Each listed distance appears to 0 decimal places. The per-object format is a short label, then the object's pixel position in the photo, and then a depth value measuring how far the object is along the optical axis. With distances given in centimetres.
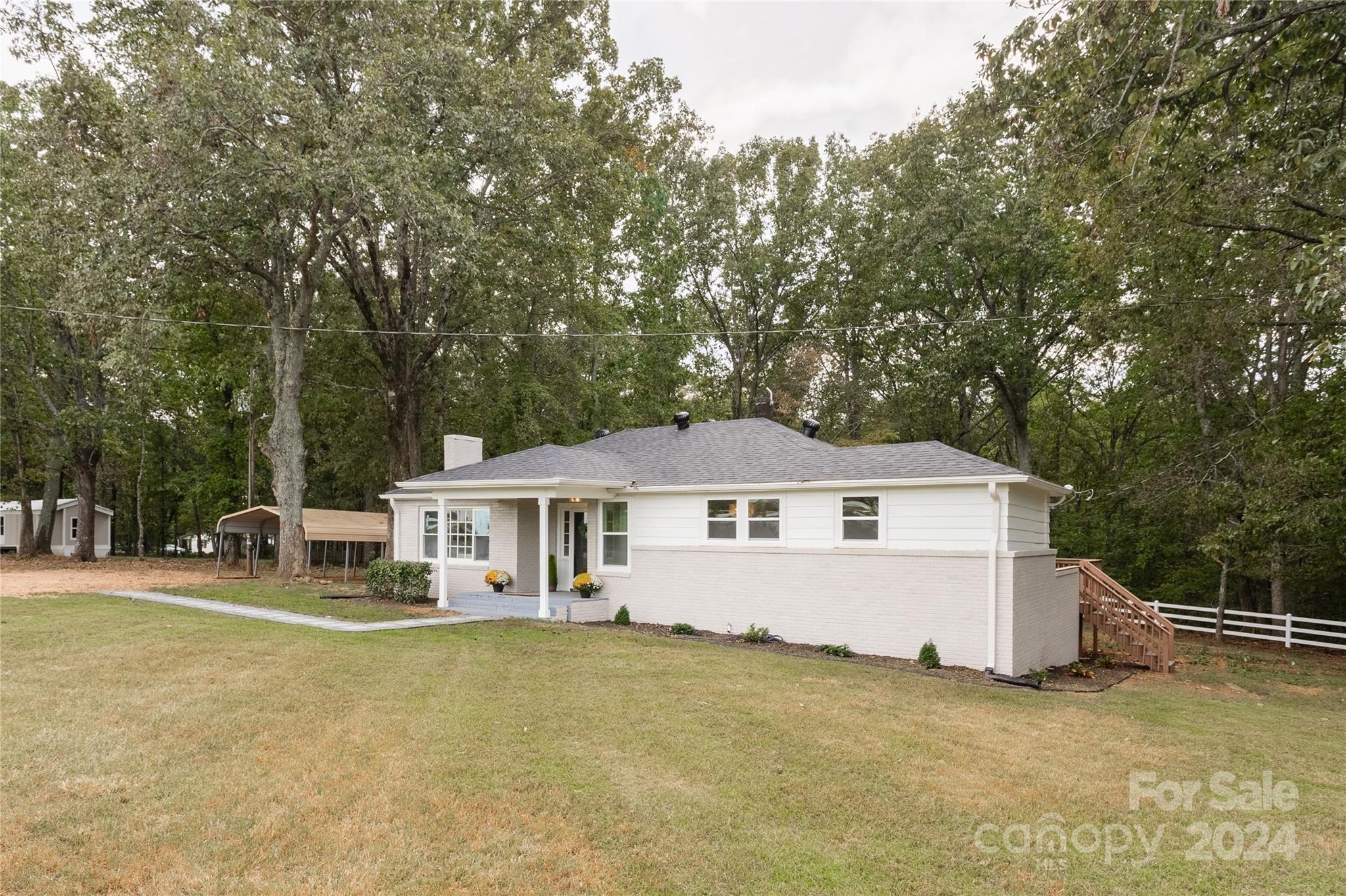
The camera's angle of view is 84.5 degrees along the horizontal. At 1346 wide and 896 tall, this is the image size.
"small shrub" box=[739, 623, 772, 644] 1314
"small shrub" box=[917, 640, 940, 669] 1141
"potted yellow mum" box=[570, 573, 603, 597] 1524
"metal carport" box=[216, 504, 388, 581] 2248
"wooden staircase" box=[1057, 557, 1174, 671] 1339
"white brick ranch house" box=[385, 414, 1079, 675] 1150
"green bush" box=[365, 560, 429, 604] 1675
